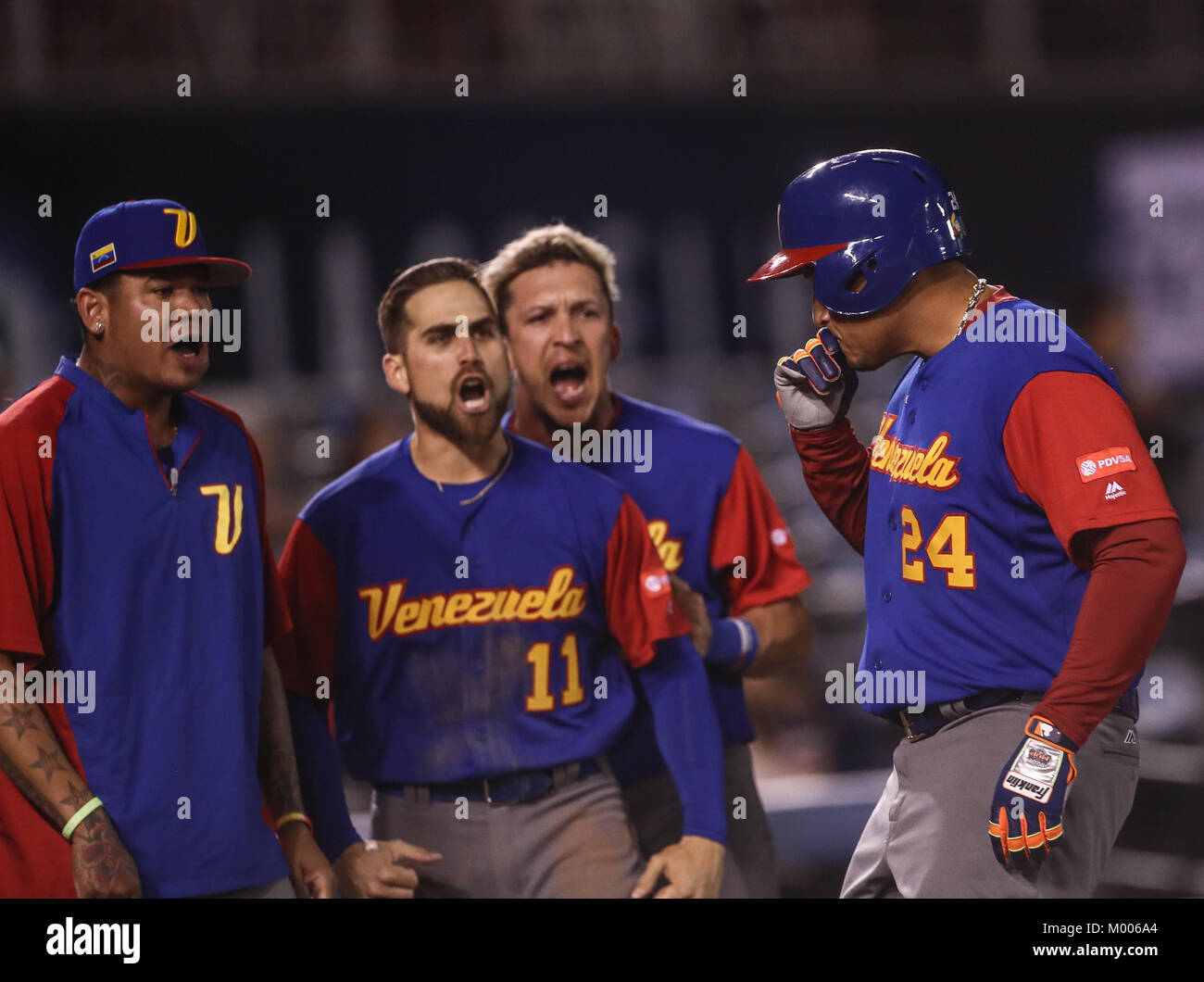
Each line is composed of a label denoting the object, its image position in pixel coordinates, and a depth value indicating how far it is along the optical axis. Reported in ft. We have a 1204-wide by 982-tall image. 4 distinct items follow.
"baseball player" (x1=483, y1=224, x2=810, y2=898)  23.32
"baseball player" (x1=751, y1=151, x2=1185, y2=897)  16.56
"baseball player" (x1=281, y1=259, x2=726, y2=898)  20.77
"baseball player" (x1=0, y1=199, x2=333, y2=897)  17.39
